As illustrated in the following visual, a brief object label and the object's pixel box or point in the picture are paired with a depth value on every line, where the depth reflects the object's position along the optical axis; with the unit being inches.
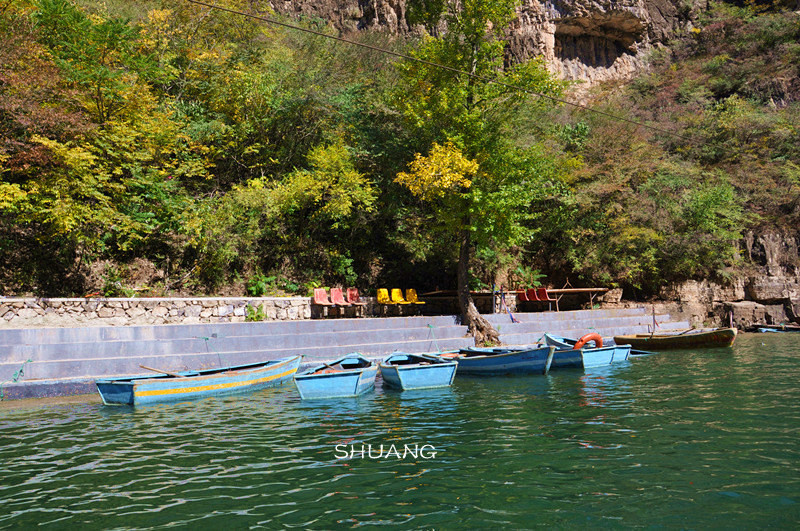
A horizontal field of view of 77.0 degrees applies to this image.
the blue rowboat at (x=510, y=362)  537.3
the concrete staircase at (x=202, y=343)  463.8
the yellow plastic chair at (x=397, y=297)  738.2
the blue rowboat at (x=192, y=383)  413.4
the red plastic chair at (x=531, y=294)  806.3
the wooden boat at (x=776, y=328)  894.2
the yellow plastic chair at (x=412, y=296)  745.0
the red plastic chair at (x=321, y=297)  684.5
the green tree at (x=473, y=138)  653.9
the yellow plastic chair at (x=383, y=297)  741.9
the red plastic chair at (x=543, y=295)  797.1
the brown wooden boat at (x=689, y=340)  708.7
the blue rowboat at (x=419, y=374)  466.9
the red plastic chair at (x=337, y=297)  696.4
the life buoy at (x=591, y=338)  593.6
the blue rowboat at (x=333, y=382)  424.5
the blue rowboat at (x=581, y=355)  574.9
